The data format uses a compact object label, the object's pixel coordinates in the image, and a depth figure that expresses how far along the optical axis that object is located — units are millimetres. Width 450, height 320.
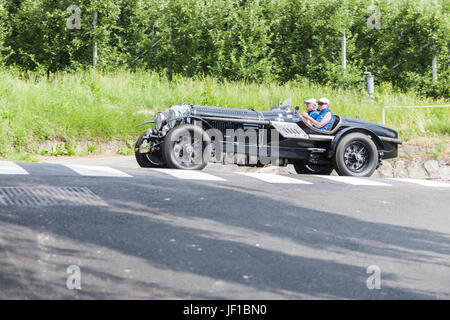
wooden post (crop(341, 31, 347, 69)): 30086
